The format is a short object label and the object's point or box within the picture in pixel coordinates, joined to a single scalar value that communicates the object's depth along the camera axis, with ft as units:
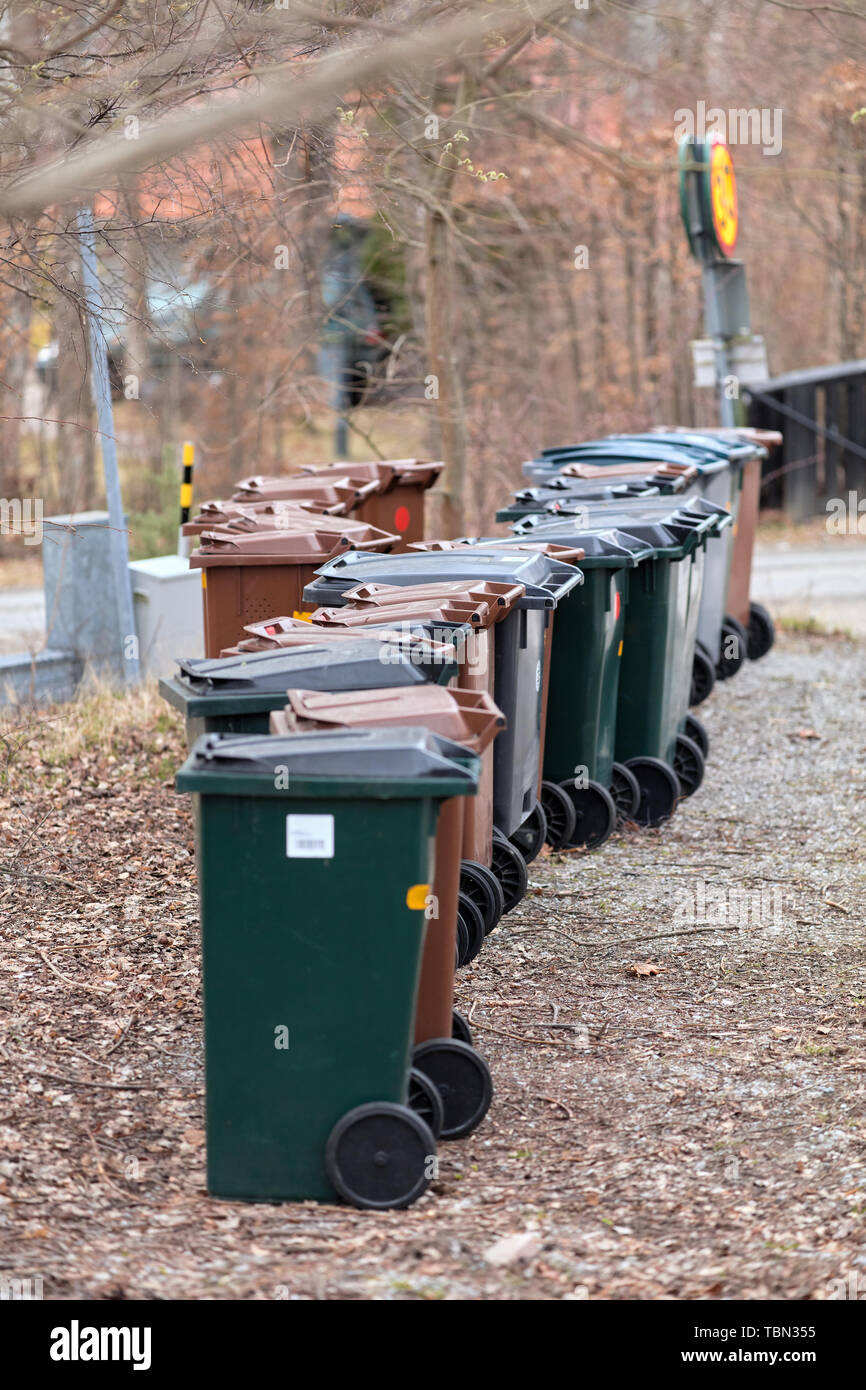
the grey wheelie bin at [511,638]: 36.19
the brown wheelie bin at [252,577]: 42.39
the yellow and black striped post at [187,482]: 63.46
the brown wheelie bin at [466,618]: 32.24
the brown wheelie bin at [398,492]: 57.57
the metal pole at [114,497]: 45.37
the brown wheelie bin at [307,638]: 29.50
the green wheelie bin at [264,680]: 27.09
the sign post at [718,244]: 74.84
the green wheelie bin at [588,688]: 41.70
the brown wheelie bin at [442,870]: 24.41
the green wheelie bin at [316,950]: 22.13
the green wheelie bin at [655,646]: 44.68
